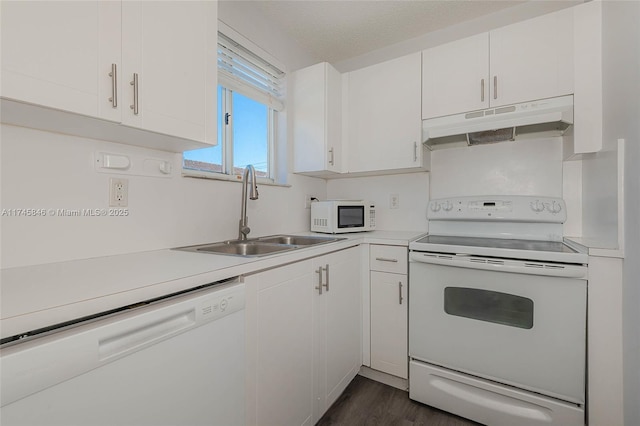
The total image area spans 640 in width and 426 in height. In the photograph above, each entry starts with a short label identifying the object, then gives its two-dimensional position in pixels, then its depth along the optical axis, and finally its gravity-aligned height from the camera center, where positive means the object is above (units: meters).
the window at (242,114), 1.72 +0.69
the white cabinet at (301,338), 1.08 -0.60
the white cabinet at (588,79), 1.52 +0.74
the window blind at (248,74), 1.74 +0.97
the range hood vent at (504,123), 1.58 +0.54
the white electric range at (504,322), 1.32 -0.58
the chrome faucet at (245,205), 1.64 +0.04
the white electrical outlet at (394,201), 2.40 +0.10
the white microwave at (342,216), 2.07 -0.03
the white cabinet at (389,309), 1.76 -0.64
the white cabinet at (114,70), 0.76 +0.47
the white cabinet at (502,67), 1.61 +0.92
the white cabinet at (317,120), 2.12 +0.72
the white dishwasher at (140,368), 0.53 -0.37
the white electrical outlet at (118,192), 1.16 +0.08
